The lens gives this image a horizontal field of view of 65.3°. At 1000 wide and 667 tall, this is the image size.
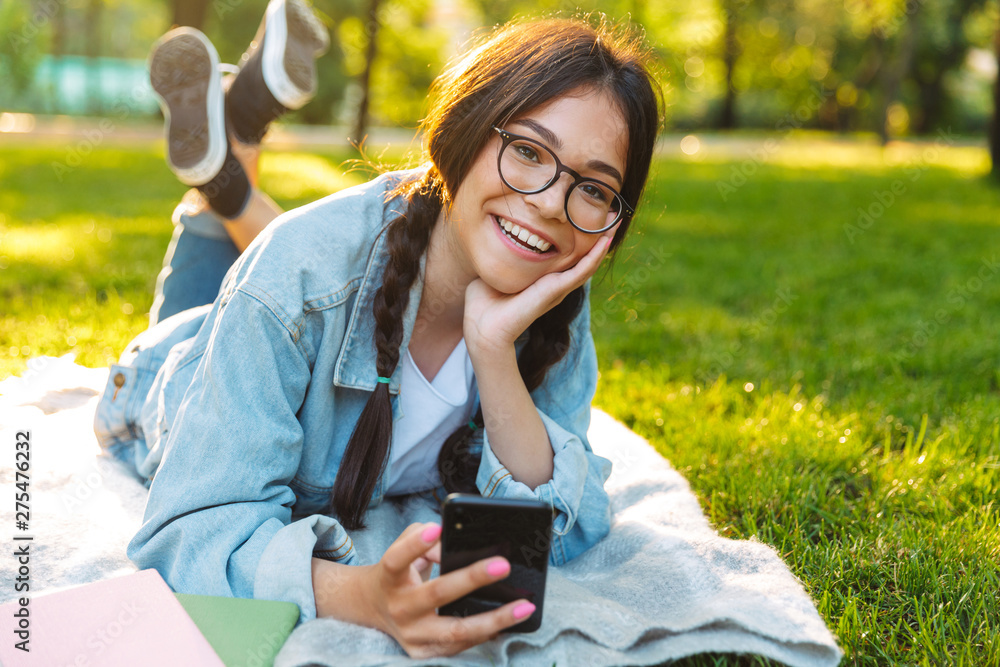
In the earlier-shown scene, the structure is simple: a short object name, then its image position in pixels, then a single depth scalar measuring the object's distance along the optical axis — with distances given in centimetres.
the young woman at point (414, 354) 167
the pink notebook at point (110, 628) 150
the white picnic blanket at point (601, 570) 159
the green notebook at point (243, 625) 152
